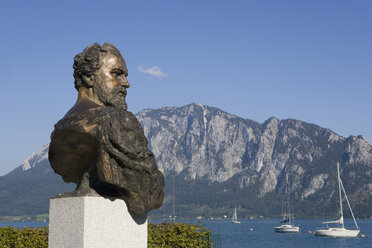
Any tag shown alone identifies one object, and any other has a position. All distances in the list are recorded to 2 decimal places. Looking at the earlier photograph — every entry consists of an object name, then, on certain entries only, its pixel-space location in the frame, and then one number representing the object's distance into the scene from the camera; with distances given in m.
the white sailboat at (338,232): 84.31
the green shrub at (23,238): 12.18
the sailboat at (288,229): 116.00
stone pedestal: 6.76
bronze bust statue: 6.73
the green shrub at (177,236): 11.59
